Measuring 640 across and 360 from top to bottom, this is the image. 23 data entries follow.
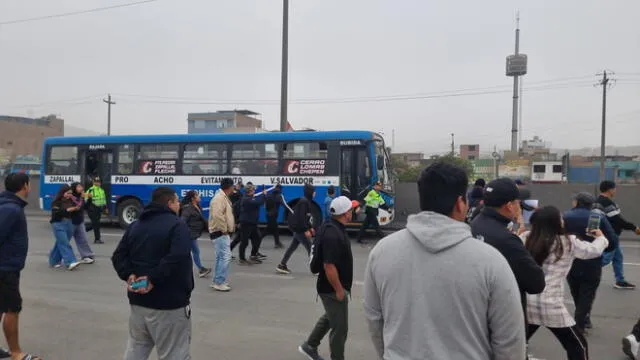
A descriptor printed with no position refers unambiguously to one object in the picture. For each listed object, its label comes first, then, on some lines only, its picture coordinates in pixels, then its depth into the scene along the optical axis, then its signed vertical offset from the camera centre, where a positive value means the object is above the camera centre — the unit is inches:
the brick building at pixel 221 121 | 2898.6 +281.8
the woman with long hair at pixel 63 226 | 349.7 -47.5
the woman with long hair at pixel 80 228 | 362.3 -50.9
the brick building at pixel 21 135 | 2544.3 +145.8
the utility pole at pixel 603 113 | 1361.2 +173.4
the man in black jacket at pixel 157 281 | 137.7 -34.2
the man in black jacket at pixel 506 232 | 114.4 -15.4
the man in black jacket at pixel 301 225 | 358.9 -44.4
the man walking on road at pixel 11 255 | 171.8 -34.7
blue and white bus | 548.4 +1.6
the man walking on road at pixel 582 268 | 193.8 -39.8
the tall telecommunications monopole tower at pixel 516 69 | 3034.0 +670.7
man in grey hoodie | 74.4 -19.2
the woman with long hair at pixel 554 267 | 144.7 -30.6
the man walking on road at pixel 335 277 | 167.2 -39.1
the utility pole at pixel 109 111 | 1980.8 +218.8
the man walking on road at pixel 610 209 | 263.3 -20.0
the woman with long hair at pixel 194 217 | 323.0 -35.8
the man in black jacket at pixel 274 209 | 459.2 -42.1
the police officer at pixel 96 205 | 486.9 -44.5
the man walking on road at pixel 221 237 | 299.6 -45.8
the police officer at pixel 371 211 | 509.4 -45.9
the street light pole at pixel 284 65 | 715.4 +155.5
